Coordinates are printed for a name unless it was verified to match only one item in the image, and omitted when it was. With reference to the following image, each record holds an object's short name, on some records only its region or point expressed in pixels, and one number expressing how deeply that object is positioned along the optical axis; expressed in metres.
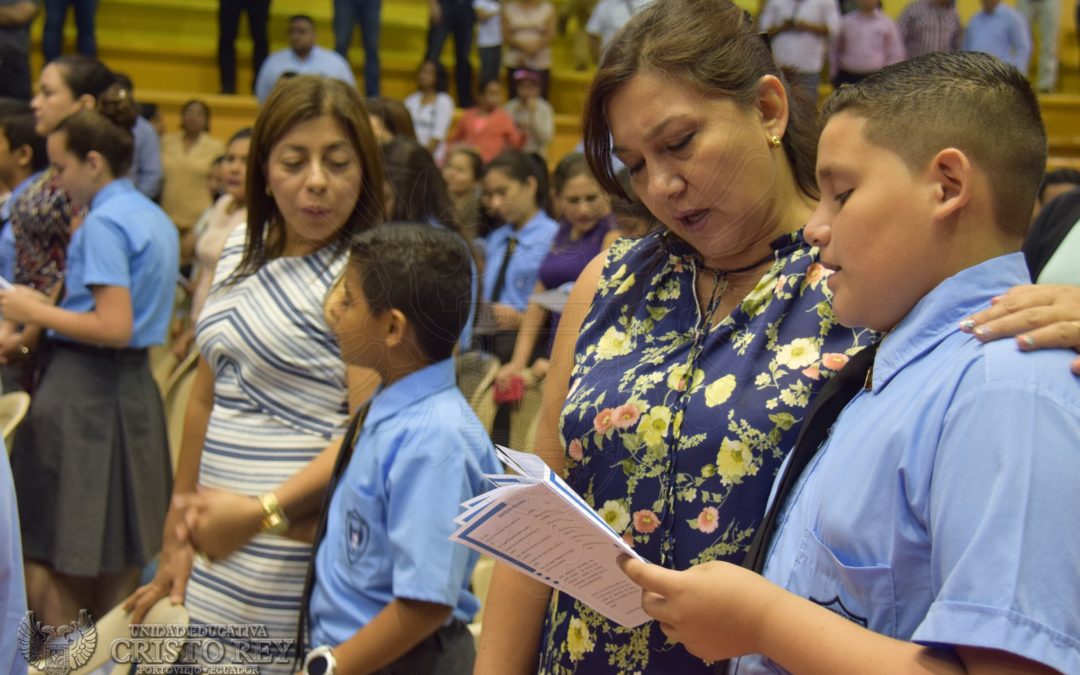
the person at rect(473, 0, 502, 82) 7.27
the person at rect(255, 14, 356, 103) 6.46
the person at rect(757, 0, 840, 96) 6.48
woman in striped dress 1.61
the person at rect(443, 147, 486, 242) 3.01
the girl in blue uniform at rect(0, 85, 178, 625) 2.56
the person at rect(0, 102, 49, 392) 3.63
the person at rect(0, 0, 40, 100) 5.84
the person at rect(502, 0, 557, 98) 5.82
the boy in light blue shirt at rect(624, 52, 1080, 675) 0.71
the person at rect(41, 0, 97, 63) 6.85
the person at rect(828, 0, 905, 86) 7.44
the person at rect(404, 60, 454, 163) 6.22
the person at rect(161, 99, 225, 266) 6.34
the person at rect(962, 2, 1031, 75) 8.03
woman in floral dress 0.99
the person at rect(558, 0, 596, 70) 6.50
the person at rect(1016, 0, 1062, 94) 8.70
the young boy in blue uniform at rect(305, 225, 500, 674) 1.35
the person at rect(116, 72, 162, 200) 6.00
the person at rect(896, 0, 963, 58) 7.87
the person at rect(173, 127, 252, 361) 3.73
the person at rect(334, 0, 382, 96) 7.43
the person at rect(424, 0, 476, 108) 7.75
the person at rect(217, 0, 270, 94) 7.54
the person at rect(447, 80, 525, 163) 4.04
